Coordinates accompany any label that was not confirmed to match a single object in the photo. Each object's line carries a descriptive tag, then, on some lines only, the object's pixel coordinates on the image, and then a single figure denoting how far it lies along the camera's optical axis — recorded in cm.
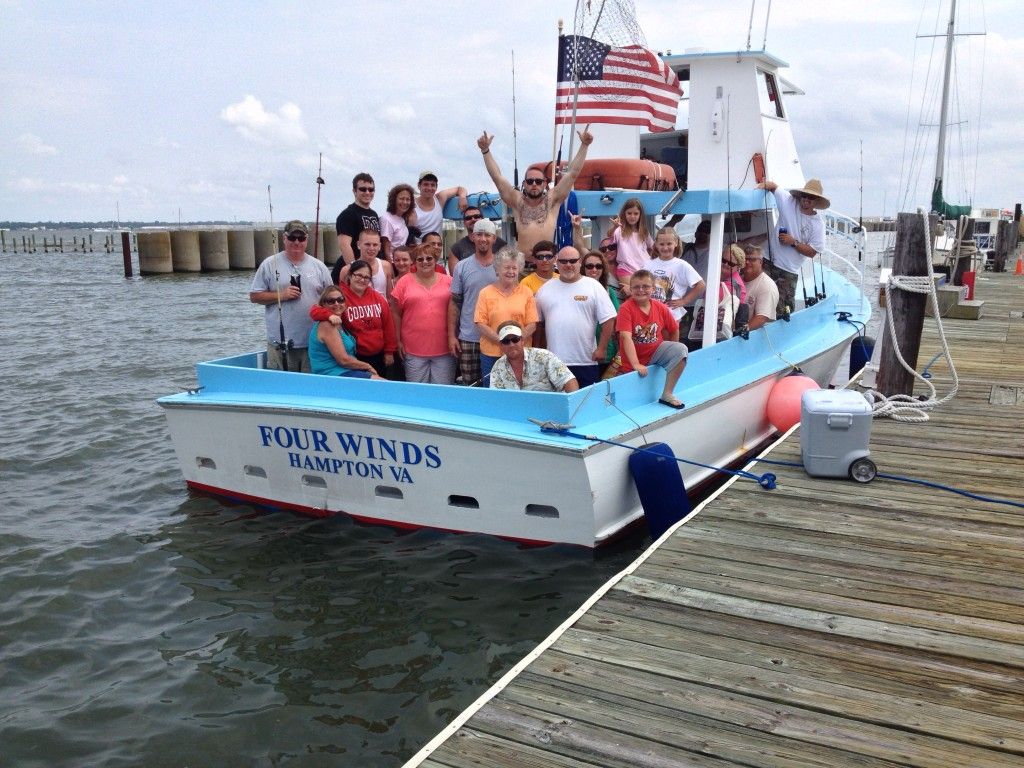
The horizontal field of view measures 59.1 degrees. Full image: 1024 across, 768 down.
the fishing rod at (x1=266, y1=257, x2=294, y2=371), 726
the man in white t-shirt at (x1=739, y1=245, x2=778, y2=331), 887
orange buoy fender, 848
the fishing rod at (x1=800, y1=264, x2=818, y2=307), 1105
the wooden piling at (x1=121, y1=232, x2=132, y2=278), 4131
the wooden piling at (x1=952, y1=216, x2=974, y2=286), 1669
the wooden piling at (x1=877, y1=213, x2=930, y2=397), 712
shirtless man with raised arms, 739
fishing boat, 588
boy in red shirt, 659
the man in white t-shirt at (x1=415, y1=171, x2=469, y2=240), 823
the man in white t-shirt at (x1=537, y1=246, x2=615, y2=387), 661
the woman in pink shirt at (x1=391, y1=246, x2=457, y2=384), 688
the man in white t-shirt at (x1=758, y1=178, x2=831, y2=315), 925
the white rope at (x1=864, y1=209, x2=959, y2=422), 707
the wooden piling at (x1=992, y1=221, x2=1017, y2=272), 2431
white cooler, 587
